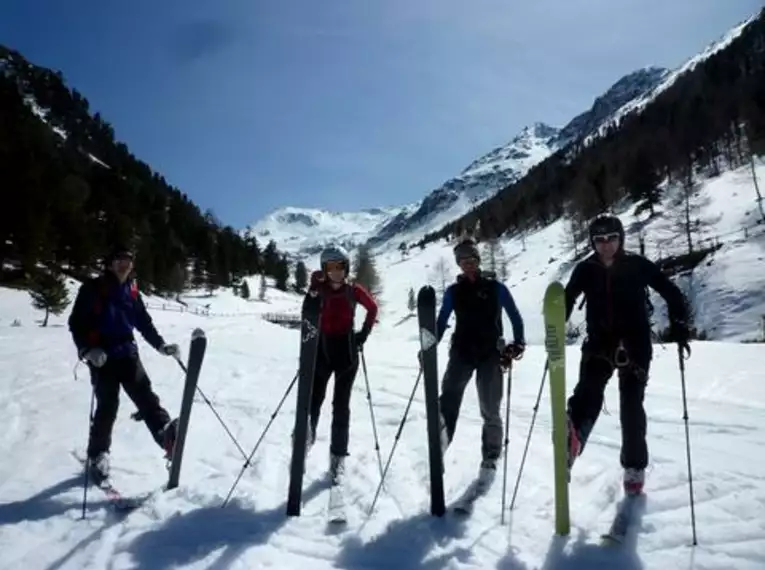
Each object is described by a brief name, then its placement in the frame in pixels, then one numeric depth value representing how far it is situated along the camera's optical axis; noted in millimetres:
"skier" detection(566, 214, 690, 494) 4684
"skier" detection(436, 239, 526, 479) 5512
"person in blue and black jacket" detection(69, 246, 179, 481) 5402
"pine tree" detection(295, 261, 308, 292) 104188
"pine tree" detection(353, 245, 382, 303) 78812
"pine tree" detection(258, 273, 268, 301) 80162
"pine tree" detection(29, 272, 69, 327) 30203
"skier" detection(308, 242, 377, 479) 5539
